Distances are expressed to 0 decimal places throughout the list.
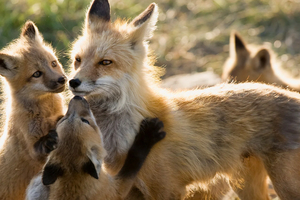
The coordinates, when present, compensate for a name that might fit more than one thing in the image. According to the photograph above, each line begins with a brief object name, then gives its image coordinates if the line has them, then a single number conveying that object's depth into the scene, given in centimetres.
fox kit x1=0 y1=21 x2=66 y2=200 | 1221
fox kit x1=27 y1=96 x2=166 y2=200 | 1012
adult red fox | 1145
